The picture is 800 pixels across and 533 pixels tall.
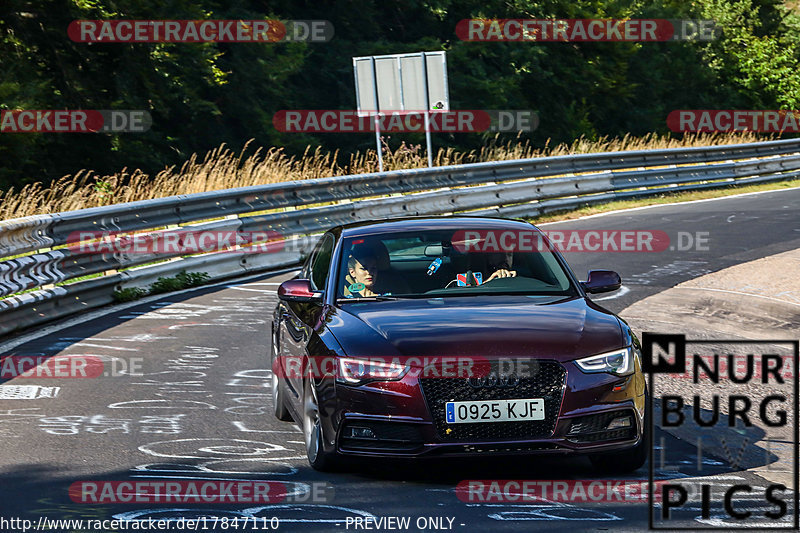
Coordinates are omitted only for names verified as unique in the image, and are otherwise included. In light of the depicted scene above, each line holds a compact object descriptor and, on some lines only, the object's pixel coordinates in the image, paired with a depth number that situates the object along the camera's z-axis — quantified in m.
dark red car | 12.20
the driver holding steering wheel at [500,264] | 15.30
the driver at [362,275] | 14.91
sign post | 47.87
